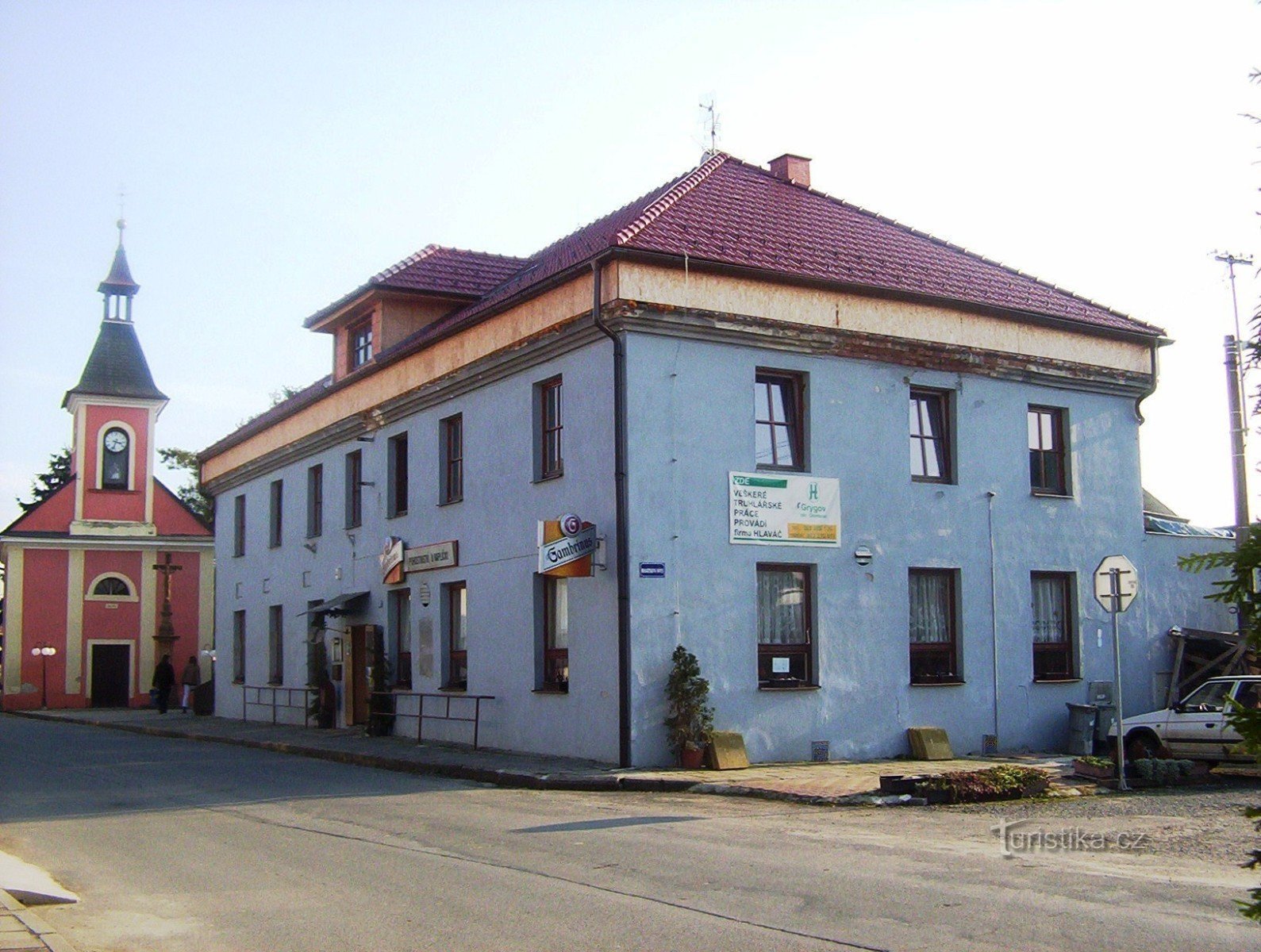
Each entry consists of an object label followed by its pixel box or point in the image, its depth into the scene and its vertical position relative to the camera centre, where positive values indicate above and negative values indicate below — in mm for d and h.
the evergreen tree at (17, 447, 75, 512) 70562 +7759
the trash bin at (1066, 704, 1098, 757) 20766 -1850
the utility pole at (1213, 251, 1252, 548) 28531 +3388
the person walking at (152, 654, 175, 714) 41656 -1770
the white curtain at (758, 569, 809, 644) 19156 +91
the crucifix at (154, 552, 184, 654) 51838 -147
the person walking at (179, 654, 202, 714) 42312 -1720
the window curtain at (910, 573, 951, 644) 20625 +35
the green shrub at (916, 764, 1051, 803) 14602 -1899
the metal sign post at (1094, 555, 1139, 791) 15422 +241
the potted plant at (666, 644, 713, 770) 17719 -1205
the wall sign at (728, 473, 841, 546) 18922 +1478
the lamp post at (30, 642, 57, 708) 50844 -959
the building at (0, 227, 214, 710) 51562 +2277
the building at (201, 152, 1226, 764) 18406 +1933
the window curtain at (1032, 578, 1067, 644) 21891 -48
